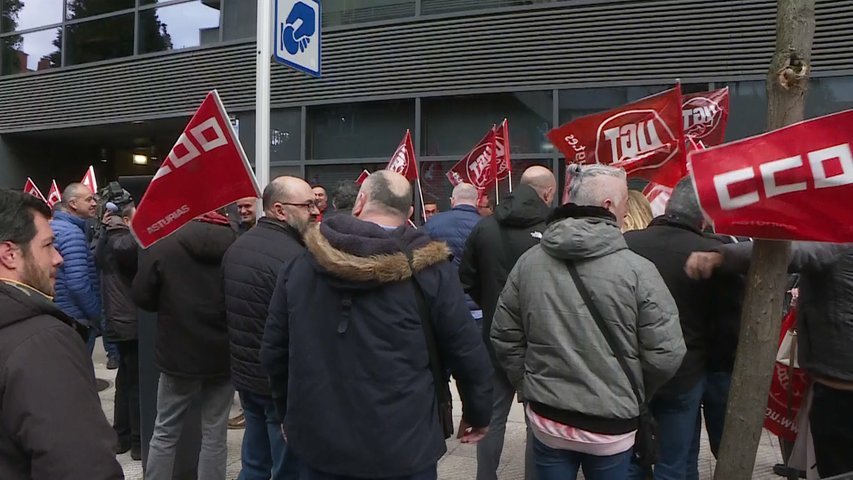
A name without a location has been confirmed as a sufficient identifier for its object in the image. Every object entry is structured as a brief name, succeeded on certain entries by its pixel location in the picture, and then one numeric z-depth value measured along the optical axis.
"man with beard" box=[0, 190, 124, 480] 1.54
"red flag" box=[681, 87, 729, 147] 6.49
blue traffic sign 5.20
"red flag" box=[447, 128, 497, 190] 7.45
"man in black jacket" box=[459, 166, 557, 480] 4.13
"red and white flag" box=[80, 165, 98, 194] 8.56
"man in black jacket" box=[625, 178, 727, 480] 3.39
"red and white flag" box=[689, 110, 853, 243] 2.19
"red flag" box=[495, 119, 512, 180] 7.06
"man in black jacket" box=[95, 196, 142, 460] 4.98
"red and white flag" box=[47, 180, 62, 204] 8.93
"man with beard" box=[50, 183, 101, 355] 4.99
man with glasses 3.48
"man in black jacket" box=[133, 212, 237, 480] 3.81
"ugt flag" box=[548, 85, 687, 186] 4.66
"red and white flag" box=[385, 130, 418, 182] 7.69
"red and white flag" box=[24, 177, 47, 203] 9.18
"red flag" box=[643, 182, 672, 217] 5.39
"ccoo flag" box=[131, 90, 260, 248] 3.49
